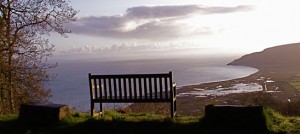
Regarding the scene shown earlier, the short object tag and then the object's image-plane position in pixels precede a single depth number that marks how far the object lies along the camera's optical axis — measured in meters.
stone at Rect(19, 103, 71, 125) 9.37
